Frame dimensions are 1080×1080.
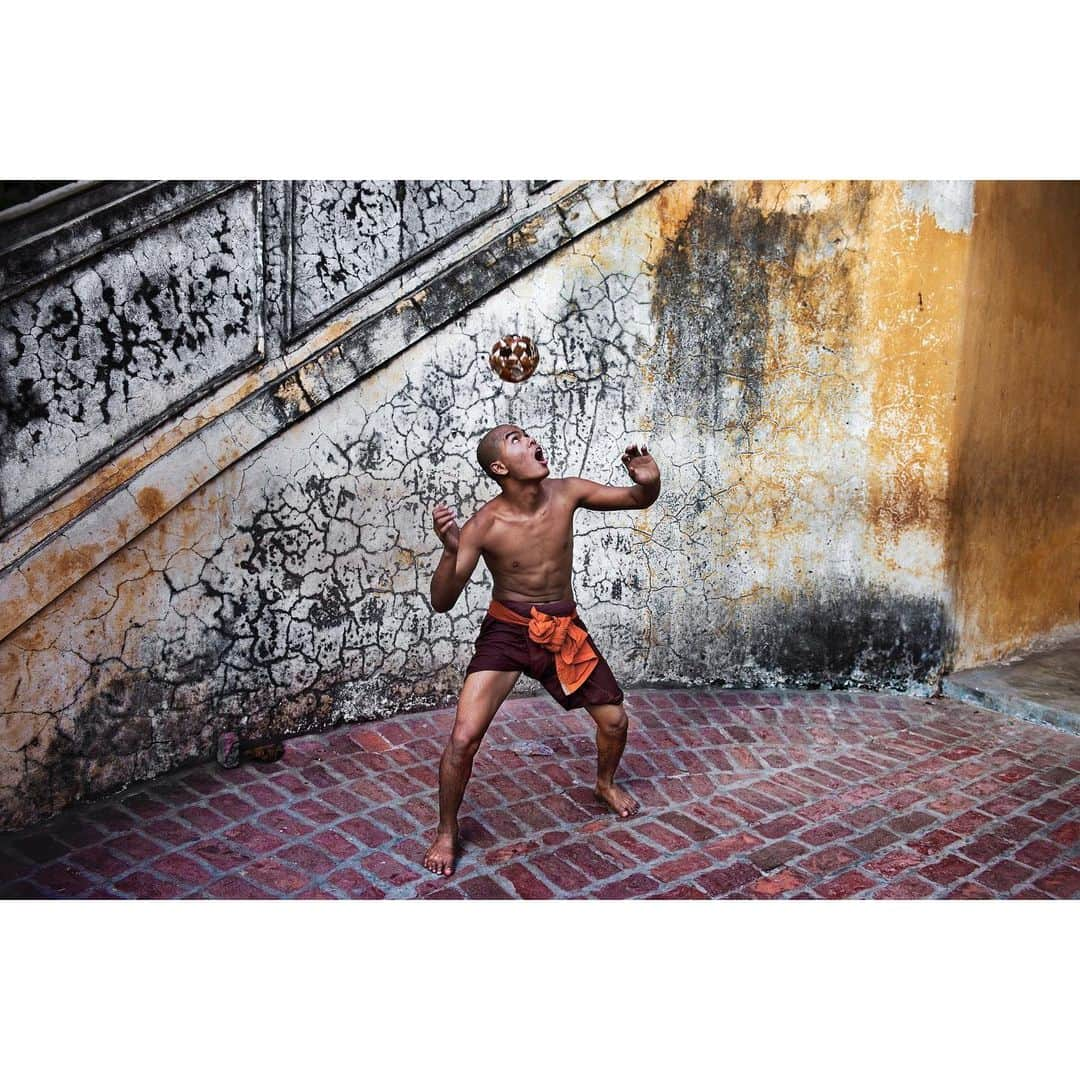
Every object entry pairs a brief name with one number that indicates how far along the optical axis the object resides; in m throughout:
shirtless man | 3.98
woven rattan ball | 4.68
